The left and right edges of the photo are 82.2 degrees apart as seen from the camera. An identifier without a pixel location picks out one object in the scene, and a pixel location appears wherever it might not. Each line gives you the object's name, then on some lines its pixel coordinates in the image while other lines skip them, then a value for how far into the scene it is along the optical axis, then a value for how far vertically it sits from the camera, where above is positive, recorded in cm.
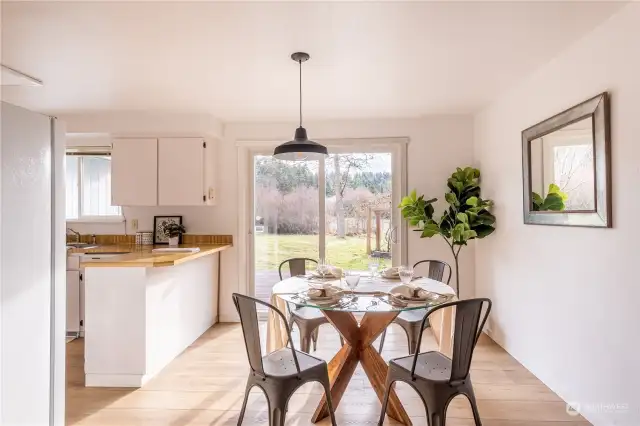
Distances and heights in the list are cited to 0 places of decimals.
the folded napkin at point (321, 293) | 211 -46
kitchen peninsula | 266 -76
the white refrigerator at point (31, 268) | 135 -20
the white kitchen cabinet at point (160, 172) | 390 +47
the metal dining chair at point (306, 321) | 272 -79
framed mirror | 203 +29
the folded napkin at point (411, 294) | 209 -47
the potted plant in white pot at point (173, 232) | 404 -18
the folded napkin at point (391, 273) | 275 -45
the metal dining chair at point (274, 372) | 182 -82
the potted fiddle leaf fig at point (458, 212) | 345 +1
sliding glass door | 425 +6
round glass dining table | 211 -71
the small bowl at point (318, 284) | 230 -47
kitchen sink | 403 -32
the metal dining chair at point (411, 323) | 266 -79
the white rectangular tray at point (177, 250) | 339 -33
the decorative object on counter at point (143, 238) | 412 -25
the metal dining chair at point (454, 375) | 175 -81
